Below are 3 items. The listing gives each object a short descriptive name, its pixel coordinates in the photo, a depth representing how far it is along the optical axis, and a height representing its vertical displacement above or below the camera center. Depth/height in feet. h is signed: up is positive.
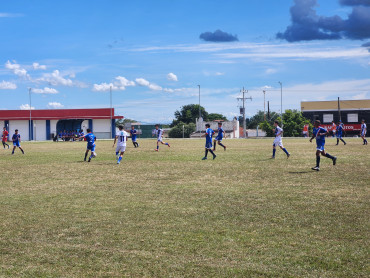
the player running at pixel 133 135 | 120.67 -0.64
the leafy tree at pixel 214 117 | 452.35 +16.24
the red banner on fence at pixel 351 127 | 293.23 +2.46
